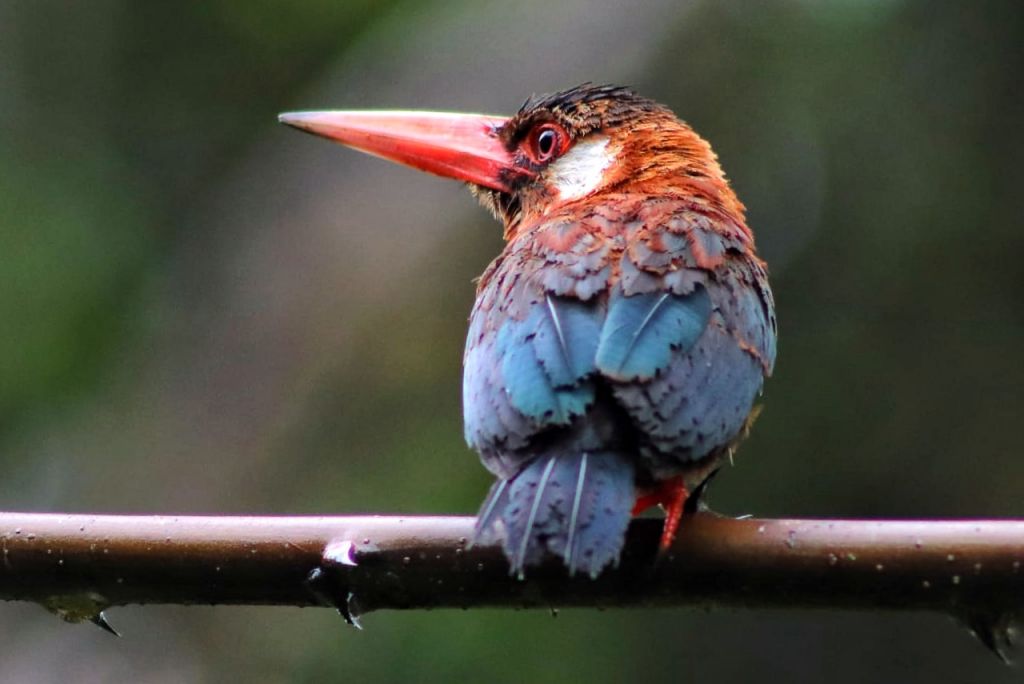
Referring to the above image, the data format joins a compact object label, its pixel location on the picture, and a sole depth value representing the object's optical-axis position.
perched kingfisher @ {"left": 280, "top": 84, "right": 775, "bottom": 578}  4.14
